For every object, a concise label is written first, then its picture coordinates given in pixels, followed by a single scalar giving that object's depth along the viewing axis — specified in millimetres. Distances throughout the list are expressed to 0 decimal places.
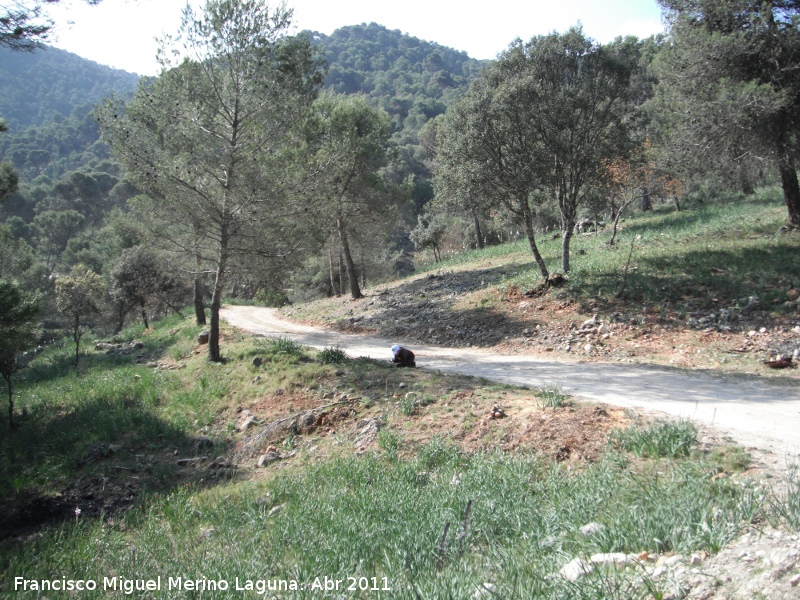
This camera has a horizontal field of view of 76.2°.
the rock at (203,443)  9648
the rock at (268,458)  8242
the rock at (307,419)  8938
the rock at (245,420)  9930
